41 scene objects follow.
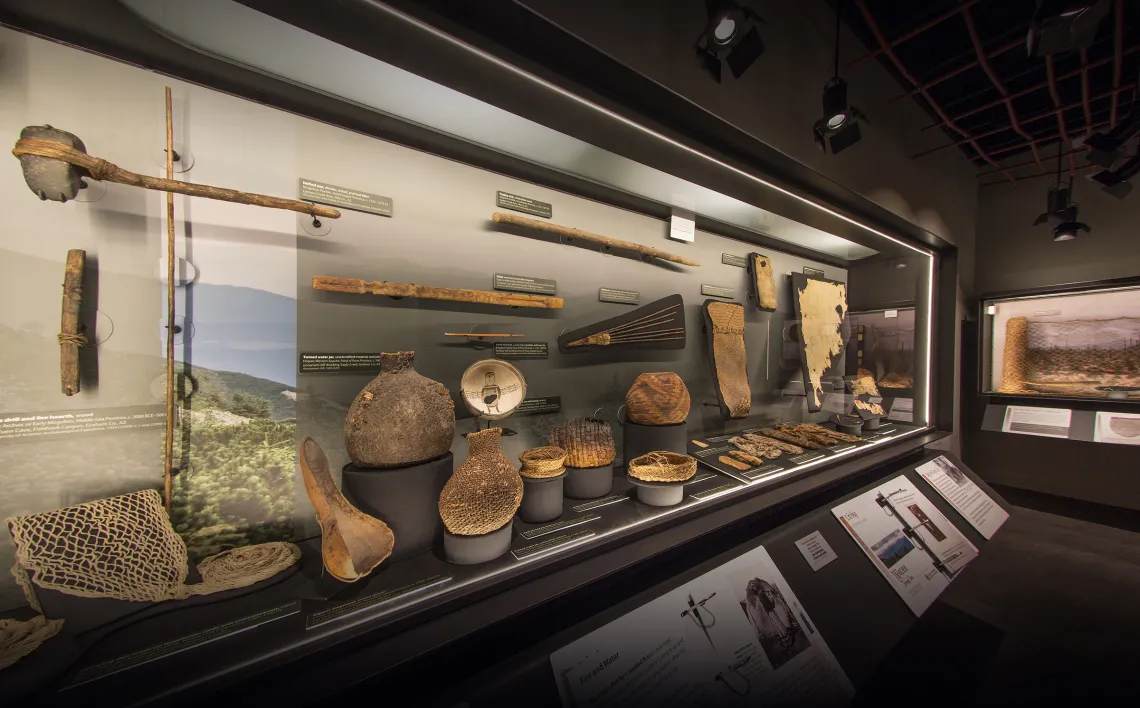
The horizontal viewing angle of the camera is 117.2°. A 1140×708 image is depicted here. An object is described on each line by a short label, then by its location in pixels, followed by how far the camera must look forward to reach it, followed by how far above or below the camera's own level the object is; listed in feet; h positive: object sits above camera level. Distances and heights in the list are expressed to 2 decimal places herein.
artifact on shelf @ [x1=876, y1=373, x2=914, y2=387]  8.63 -0.73
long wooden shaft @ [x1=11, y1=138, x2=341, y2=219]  2.51 +1.38
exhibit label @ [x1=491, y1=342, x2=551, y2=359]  4.58 -0.01
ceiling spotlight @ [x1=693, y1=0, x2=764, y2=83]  3.49 +3.31
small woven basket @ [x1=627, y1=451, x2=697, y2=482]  3.84 -1.35
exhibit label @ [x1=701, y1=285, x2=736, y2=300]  7.10 +1.23
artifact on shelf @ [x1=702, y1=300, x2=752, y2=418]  6.50 -0.10
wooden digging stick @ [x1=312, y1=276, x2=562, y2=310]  3.53 +0.65
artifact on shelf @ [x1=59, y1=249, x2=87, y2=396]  2.64 +0.15
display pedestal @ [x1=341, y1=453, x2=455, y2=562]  2.79 -1.22
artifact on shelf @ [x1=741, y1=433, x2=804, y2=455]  6.04 -1.66
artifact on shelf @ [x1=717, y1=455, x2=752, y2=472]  5.09 -1.69
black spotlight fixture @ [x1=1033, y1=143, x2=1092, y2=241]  8.74 +3.56
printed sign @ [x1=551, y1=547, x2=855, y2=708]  2.43 -2.38
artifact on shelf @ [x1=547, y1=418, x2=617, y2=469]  4.07 -1.10
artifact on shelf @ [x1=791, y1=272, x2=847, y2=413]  7.71 +0.62
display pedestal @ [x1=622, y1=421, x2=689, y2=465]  4.71 -1.21
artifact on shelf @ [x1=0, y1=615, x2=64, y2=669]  1.86 -1.64
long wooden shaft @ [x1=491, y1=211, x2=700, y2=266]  4.60 +1.71
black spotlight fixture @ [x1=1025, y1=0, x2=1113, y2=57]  4.02 +3.94
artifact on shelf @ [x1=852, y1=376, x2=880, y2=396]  8.22 -0.85
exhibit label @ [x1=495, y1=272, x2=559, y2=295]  4.63 +0.90
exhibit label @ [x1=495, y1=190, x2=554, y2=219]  4.65 +2.02
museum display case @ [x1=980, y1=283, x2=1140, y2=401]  8.11 +0.22
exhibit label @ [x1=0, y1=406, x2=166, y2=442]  2.61 -0.59
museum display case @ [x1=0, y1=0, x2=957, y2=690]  2.54 +0.03
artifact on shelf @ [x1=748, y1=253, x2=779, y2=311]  7.63 +1.54
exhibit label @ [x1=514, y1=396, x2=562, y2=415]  4.78 -0.78
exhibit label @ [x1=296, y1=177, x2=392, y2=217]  3.59 +1.63
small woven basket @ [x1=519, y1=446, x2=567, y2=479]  3.49 -1.15
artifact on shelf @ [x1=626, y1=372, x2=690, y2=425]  4.79 -0.70
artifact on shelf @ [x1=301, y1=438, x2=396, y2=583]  2.49 -1.37
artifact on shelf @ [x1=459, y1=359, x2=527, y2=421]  3.95 -0.46
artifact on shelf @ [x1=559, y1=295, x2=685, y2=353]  5.12 +0.32
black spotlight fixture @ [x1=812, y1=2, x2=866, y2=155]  4.83 +3.25
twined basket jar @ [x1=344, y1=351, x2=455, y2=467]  2.86 -0.60
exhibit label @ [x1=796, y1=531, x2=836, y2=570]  3.92 -2.31
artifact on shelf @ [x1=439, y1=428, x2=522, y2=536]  2.84 -1.21
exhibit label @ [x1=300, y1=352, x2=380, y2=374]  3.53 -0.15
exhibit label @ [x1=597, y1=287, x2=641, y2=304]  5.56 +0.89
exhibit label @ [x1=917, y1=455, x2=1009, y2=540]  6.18 -2.71
